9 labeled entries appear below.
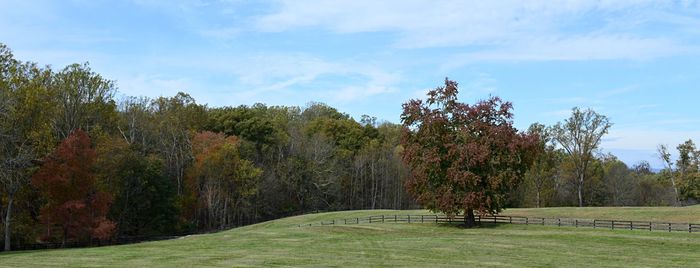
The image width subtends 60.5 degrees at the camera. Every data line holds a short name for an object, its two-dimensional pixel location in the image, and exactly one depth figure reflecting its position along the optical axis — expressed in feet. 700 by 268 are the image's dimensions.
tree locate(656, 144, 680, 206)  282.01
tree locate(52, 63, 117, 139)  206.49
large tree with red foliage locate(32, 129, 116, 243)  166.44
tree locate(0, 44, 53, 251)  143.13
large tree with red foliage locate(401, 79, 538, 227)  165.58
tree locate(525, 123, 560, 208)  278.26
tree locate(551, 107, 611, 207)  259.60
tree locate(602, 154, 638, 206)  334.44
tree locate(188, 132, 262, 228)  253.24
